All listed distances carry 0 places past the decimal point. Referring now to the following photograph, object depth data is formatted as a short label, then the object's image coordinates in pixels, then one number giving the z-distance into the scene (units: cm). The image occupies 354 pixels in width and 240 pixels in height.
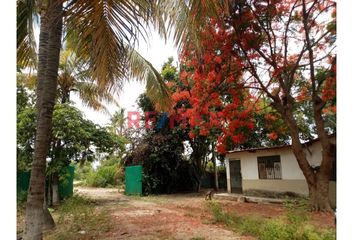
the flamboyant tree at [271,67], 900
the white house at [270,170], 1097
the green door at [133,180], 1570
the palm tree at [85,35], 355
